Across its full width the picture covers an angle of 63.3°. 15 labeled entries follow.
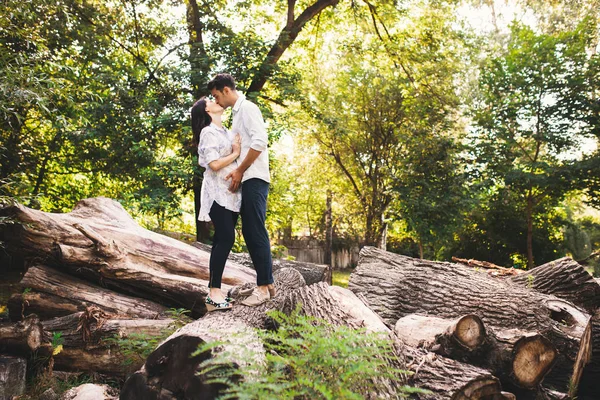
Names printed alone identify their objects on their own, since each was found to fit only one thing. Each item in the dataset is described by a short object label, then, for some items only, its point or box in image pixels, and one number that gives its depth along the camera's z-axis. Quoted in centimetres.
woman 429
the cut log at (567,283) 598
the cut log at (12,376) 442
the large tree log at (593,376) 561
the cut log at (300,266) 710
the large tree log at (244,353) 292
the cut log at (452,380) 340
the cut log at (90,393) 408
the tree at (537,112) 1234
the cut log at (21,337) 462
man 426
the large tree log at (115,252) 521
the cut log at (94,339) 490
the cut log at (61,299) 534
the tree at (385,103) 1381
